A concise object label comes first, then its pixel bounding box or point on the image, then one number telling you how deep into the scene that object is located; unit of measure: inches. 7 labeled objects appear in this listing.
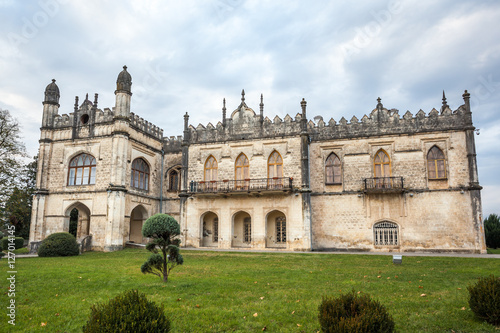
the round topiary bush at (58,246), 841.5
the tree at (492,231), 1108.5
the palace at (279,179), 991.0
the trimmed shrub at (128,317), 199.8
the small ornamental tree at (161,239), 438.9
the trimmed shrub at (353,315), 208.9
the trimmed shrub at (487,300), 271.9
